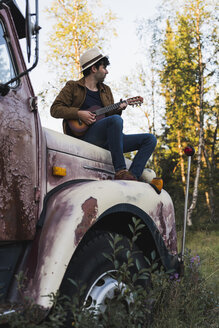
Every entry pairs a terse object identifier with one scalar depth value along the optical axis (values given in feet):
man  10.87
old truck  7.15
